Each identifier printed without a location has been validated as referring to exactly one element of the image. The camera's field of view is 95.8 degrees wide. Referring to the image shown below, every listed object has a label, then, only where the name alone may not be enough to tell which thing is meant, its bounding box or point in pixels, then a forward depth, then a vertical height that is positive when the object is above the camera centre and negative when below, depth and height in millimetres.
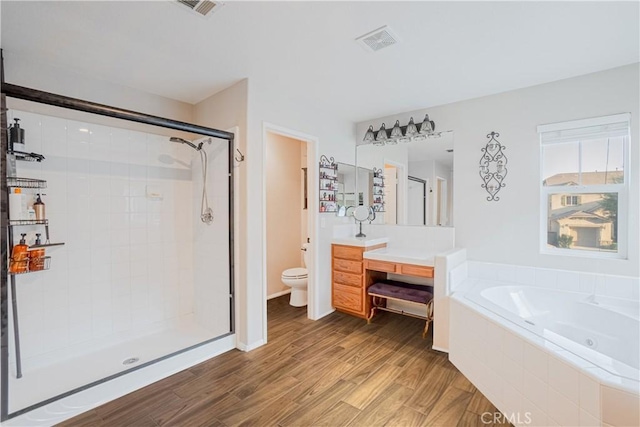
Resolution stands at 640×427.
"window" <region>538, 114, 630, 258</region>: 2410 +219
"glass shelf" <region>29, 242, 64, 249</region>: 2266 -261
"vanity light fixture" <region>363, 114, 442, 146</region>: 3256 +940
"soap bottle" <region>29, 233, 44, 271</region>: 2105 -343
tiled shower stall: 2281 -452
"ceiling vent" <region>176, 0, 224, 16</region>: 1636 +1193
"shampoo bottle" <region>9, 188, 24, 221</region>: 2031 +55
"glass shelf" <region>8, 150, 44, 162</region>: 2106 +426
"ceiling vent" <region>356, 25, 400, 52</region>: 1909 +1189
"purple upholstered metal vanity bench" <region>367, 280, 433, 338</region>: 2942 -878
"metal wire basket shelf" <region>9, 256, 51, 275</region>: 2039 -382
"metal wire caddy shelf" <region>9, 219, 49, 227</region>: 2051 -67
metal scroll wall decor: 2877 +450
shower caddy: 2064 -82
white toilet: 3738 -924
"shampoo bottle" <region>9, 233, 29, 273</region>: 2037 -327
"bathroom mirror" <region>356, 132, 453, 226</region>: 3242 +370
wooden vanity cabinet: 3311 -808
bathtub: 1911 -789
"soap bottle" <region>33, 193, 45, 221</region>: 2188 +28
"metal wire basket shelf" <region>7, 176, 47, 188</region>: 2061 +227
